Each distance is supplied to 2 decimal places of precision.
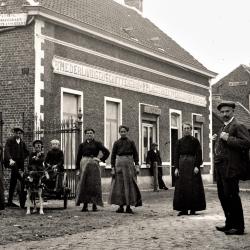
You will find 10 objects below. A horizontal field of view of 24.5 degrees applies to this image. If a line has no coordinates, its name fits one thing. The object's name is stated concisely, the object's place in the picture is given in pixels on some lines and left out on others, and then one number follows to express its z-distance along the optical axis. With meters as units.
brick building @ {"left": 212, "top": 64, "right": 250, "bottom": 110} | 43.81
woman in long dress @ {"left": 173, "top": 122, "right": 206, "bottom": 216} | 12.24
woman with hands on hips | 13.30
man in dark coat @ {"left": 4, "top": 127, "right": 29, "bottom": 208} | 14.19
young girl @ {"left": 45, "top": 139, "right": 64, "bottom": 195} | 13.02
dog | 12.48
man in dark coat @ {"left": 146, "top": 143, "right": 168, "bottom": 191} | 22.61
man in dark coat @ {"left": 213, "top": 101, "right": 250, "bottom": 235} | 8.48
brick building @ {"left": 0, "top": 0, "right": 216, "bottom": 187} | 17.52
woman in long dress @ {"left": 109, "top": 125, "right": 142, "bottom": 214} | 13.09
